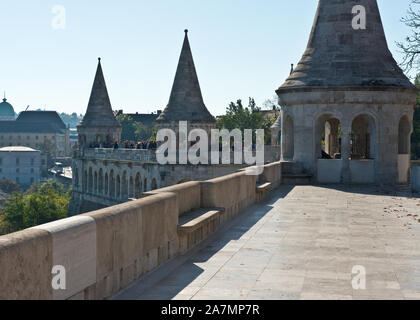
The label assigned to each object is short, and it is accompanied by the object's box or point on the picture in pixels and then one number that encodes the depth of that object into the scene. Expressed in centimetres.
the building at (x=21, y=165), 15775
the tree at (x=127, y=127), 14775
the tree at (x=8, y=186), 12712
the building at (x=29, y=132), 18854
